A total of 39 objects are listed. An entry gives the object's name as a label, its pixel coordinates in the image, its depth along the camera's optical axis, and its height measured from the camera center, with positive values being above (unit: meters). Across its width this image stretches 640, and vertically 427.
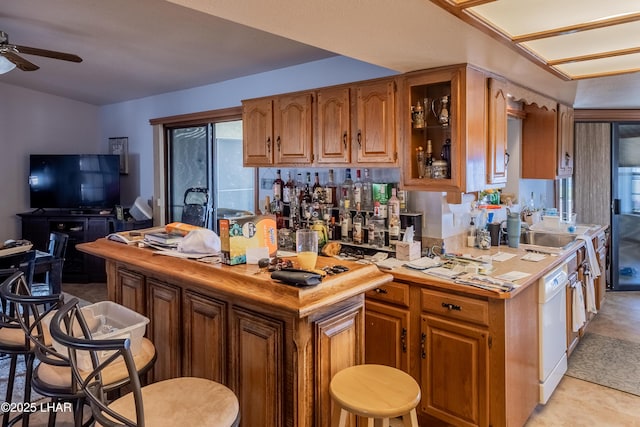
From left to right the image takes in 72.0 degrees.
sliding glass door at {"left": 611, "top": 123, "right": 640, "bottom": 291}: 5.32 +0.05
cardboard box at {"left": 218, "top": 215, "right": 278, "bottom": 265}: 1.97 -0.17
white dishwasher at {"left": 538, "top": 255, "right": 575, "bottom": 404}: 2.73 -0.87
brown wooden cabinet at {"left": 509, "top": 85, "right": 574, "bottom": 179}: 4.10 +0.52
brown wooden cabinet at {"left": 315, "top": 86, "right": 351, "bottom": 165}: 3.13 +0.52
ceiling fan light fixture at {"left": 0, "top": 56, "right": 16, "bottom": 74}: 3.29 +1.03
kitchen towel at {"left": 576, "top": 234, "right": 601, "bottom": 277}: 3.69 -0.52
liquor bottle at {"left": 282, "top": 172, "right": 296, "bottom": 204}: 3.74 +0.06
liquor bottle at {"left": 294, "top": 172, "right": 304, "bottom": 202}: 3.68 +0.10
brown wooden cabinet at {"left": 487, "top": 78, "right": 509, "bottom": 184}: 2.94 +0.44
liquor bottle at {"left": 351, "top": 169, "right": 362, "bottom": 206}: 3.27 +0.03
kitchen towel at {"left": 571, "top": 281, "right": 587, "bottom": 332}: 3.35 -0.87
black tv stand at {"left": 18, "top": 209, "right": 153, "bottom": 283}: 5.75 -0.42
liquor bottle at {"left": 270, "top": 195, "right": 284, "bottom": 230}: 3.76 -0.10
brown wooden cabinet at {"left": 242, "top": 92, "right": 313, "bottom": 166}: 3.41 +0.56
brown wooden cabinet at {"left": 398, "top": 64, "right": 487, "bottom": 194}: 2.69 +0.46
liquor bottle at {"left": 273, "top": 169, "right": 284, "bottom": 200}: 3.86 +0.09
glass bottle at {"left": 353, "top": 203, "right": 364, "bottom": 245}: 3.21 -0.23
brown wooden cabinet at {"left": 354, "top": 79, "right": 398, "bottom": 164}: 2.92 +0.51
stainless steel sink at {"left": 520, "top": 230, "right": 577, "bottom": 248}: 3.79 -0.37
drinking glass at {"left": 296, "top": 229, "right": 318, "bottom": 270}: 1.87 -0.23
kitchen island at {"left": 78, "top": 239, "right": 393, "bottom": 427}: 1.66 -0.56
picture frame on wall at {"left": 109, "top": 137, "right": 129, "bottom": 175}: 6.05 +0.66
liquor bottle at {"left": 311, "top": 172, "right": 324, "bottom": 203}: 3.48 +0.04
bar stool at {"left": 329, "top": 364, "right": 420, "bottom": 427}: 1.59 -0.74
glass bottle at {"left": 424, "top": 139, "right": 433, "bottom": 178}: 2.89 +0.23
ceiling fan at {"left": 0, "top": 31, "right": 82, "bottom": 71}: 3.15 +1.08
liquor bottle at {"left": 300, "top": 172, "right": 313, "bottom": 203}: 3.59 +0.04
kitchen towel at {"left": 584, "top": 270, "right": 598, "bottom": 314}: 3.75 -0.84
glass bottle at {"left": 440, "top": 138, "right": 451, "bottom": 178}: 2.84 +0.29
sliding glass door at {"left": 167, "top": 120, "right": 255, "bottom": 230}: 4.67 +0.38
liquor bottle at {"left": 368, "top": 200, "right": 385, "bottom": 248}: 3.12 -0.22
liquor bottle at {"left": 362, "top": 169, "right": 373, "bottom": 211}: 3.27 +0.02
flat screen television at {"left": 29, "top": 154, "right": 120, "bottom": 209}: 5.91 +0.26
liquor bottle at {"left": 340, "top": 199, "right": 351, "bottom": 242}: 3.30 -0.19
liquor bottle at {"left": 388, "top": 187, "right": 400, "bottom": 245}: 3.05 -0.15
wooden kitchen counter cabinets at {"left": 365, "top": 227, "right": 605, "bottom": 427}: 2.33 -0.83
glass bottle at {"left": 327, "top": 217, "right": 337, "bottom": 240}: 3.40 -0.25
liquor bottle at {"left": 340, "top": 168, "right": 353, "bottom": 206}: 3.37 +0.07
